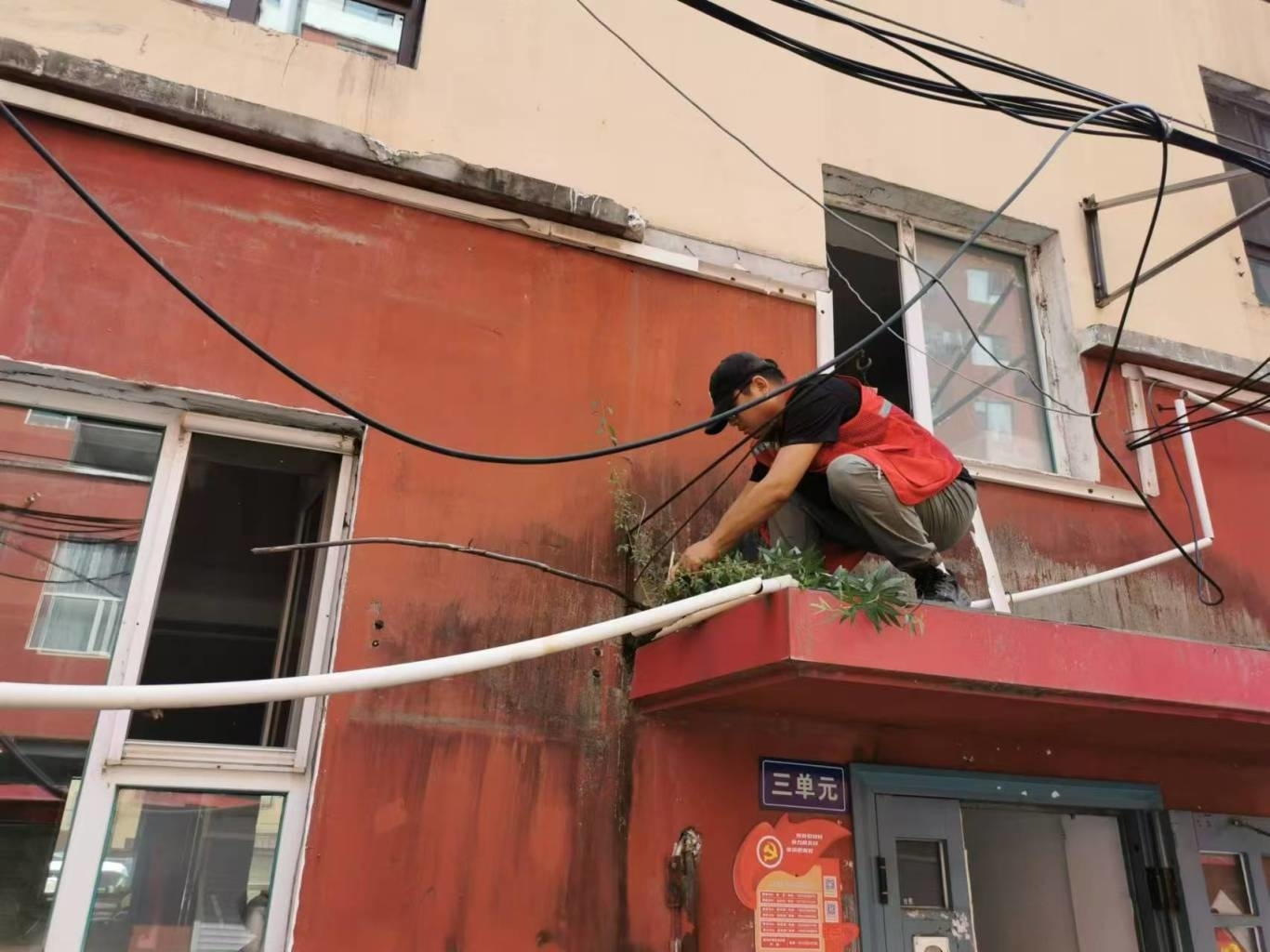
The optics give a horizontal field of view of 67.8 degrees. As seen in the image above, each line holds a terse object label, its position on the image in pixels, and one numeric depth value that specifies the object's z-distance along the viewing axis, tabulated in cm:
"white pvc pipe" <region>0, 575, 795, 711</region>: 200
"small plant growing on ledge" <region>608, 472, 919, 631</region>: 293
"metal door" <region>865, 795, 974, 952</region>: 365
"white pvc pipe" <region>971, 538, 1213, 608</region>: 429
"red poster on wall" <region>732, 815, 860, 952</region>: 346
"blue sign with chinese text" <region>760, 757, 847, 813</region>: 361
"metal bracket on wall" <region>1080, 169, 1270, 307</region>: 489
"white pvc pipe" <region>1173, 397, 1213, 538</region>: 513
